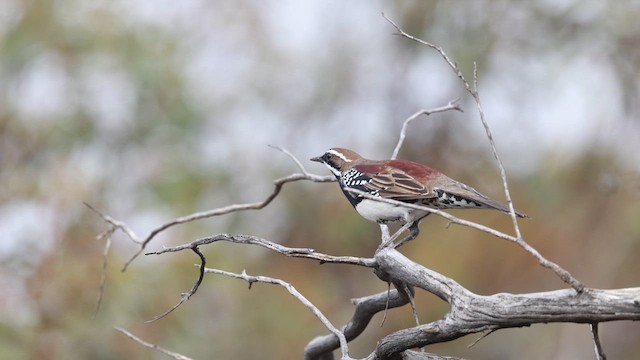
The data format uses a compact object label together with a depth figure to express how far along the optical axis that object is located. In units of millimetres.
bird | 10346
